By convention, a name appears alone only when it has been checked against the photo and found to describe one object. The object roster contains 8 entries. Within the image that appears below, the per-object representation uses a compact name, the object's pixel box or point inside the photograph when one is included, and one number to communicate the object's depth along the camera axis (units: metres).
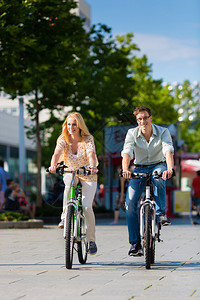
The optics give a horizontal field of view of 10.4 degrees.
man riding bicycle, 12.00
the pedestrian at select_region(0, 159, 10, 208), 31.40
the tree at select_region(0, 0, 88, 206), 25.08
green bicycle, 11.56
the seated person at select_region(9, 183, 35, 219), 29.68
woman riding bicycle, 12.49
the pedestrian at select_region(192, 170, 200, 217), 32.63
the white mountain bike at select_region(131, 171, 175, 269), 11.37
